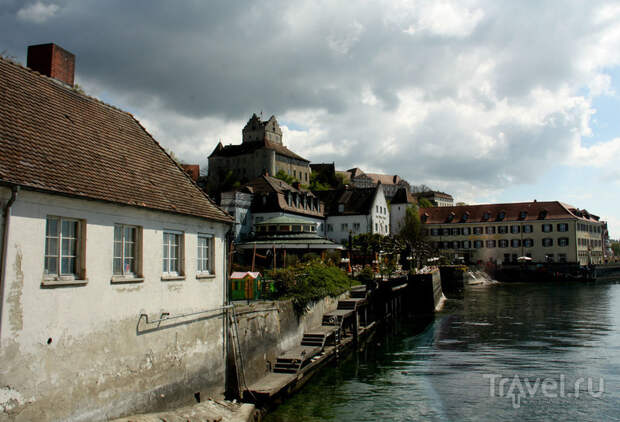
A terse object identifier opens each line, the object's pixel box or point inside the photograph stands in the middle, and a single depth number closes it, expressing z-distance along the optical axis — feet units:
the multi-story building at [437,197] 561.43
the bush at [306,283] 75.87
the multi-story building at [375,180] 540.11
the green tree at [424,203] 489.87
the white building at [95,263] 30.96
